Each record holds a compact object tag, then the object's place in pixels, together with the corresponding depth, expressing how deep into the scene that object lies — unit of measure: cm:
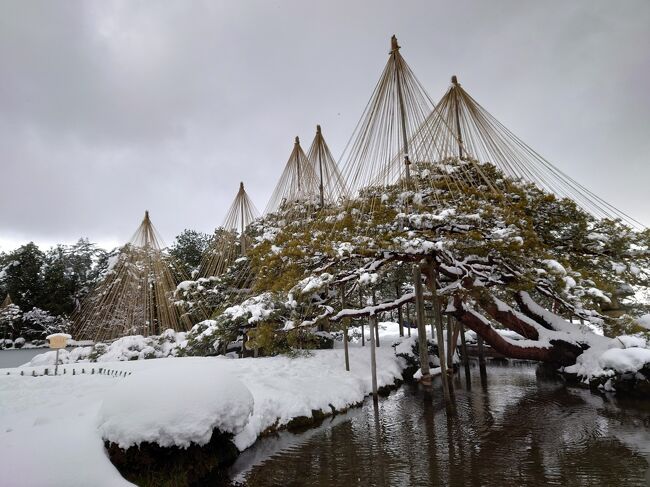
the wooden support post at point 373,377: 945
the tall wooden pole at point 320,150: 1240
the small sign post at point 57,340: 977
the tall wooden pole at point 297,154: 1207
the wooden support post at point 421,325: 1002
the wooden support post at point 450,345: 1171
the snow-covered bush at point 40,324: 2278
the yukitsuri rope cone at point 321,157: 1218
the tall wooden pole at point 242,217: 1502
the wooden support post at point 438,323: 884
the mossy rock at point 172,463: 432
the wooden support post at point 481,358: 1395
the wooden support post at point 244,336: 1419
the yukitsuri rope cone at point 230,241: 1462
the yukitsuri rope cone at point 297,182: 1168
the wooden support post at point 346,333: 1070
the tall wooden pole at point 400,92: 697
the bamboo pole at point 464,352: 1328
